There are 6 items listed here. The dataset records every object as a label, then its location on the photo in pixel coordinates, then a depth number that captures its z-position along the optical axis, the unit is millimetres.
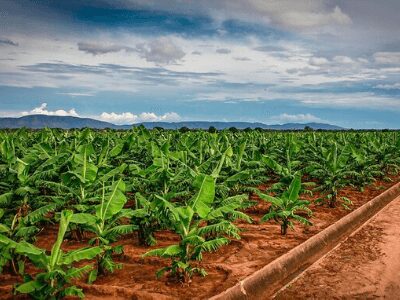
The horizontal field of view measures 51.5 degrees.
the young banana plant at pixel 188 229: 4617
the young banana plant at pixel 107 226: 4742
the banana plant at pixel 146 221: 5281
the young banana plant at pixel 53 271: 3805
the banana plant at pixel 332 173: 9508
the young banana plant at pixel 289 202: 6875
